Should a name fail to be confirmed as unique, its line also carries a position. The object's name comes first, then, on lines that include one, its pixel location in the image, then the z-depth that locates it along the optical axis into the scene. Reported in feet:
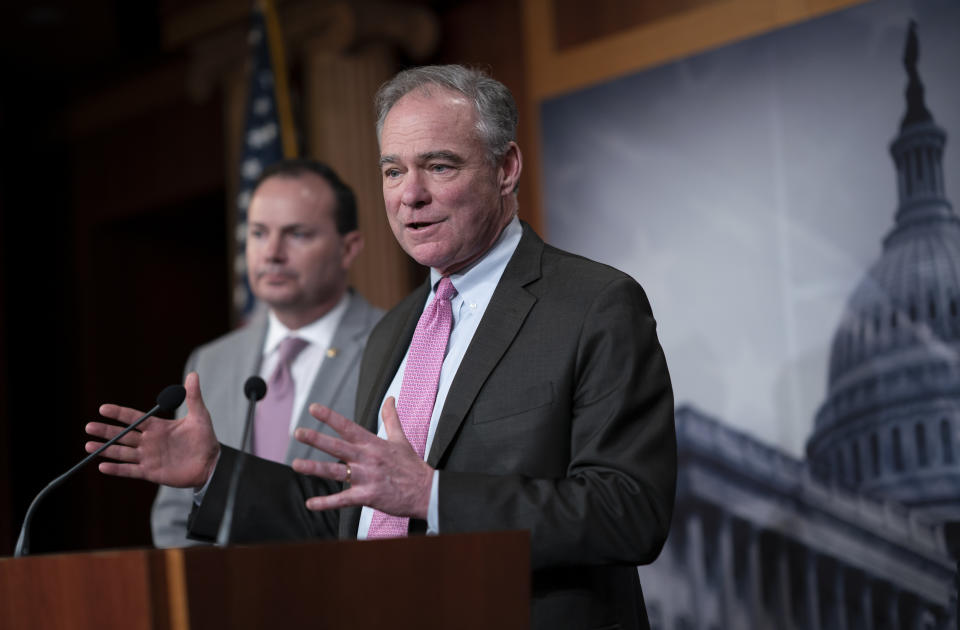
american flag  16.47
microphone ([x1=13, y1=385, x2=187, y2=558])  5.99
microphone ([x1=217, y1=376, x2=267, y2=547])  6.92
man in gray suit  10.30
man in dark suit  5.49
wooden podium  4.12
